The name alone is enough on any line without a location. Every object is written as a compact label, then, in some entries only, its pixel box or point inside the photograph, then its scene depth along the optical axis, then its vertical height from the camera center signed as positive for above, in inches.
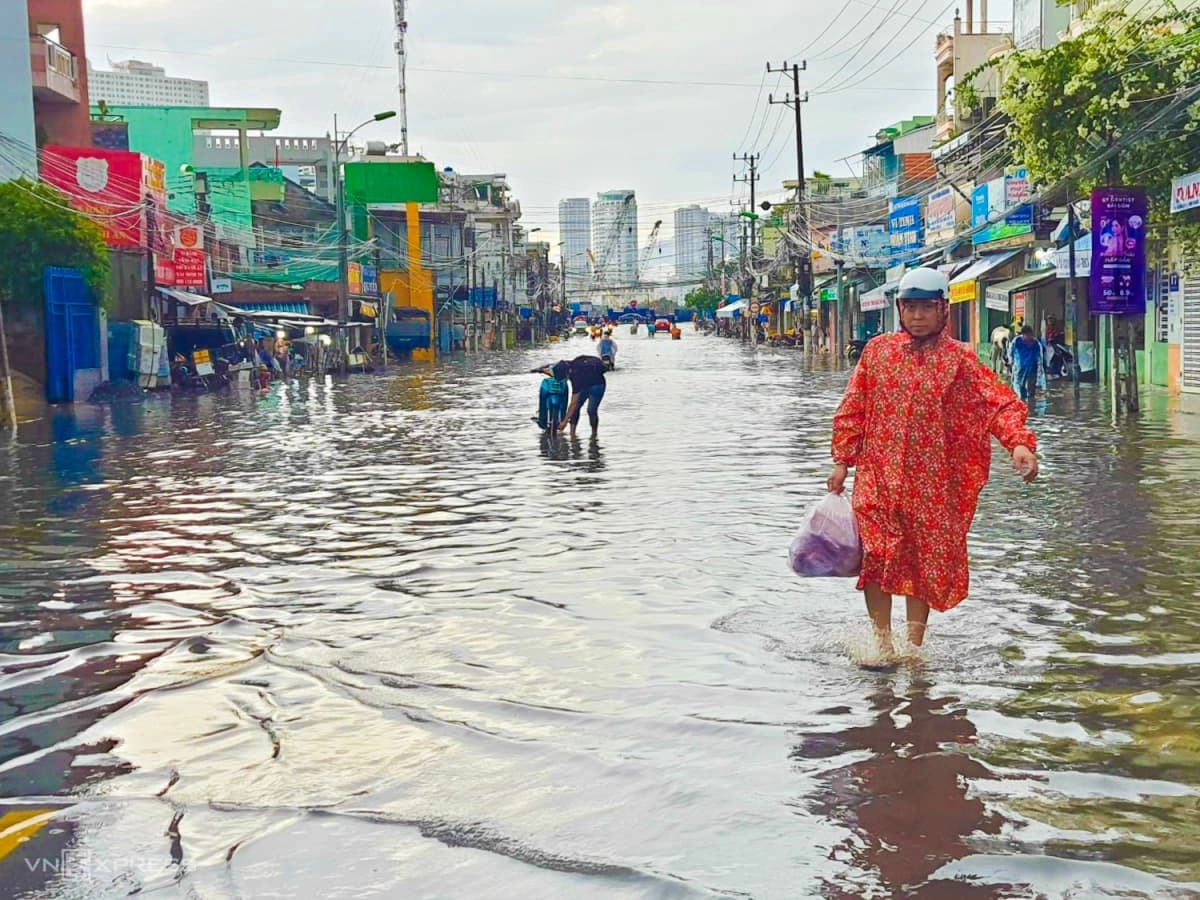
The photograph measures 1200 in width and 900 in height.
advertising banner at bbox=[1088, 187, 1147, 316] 819.4 +40.6
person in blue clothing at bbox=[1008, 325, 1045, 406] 986.1 -24.9
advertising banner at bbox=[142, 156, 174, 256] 1488.7 +144.5
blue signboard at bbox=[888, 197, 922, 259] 2105.1 +149.2
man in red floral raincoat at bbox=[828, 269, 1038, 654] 242.8 -19.7
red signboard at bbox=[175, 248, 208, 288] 1619.1 +85.5
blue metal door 1259.8 +19.3
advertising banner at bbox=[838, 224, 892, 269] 2363.4 +135.7
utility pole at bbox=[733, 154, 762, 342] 3703.2 +202.0
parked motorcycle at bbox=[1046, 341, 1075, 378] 1253.7 -31.5
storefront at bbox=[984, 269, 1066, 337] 1478.8 +26.6
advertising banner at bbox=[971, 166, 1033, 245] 1355.8 +121.1
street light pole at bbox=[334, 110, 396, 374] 2038.1 +81.2
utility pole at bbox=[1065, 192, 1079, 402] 1037.8 +45.7
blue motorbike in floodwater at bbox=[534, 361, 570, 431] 746.2 -28.3
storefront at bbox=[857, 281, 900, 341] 2240.4 +32.8
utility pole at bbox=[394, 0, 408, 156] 2942.9 +603.3
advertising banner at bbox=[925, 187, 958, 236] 1850.4 +149.4
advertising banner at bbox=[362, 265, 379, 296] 2784.0 +117.0
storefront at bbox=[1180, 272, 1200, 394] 1026.1 -10.7
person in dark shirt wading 742.5 -23.3
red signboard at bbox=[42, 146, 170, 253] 1437.0 +160.2
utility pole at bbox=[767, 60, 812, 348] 2630.4 +215.5
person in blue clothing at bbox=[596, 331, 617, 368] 1232.9 -8.8
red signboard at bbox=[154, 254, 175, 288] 1579.7 +82.1
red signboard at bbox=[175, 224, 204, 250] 1621.6 +121.5
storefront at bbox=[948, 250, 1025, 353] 1581.0 +34.2
